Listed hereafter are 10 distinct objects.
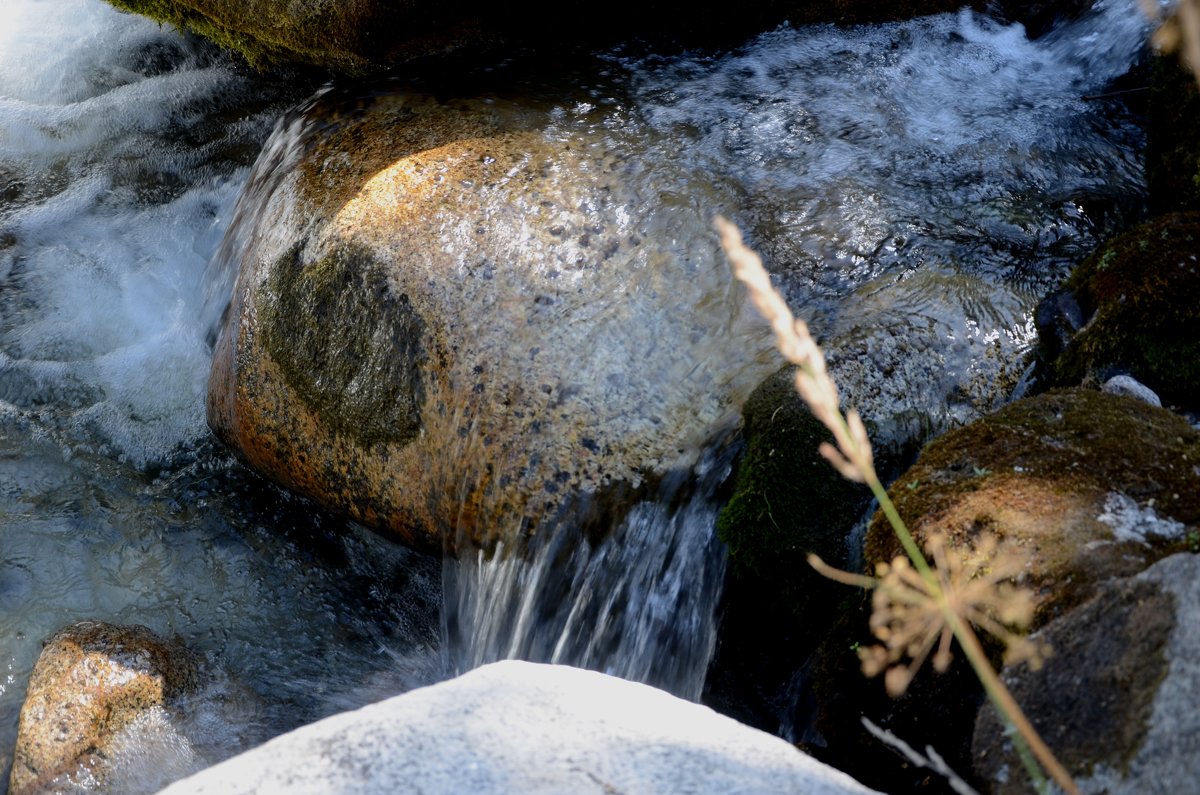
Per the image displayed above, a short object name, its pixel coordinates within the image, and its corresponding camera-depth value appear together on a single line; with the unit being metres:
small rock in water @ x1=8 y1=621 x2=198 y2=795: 3.62
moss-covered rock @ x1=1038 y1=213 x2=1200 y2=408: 3.00
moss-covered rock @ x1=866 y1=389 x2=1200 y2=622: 2.09
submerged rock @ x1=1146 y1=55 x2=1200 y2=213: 3.95
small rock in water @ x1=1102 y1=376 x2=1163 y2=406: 2.80
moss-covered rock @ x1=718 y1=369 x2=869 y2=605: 3.24
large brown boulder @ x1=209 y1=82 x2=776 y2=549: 3.81
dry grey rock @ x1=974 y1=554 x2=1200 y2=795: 1.61
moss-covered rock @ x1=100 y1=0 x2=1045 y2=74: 5.20
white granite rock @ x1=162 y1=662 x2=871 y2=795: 1.77
